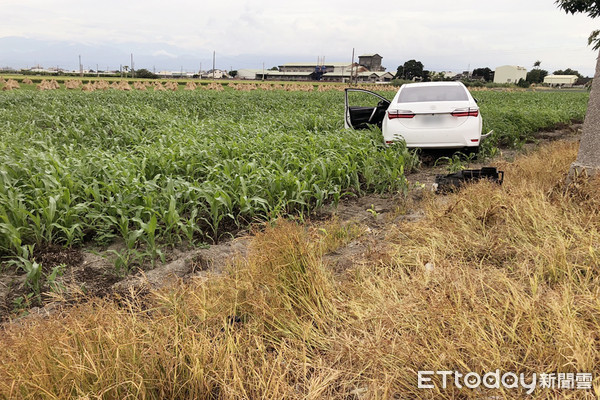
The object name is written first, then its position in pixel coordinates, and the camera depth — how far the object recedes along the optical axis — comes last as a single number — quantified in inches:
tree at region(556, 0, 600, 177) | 173.5
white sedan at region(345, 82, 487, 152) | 272.7
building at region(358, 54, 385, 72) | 5275.6
